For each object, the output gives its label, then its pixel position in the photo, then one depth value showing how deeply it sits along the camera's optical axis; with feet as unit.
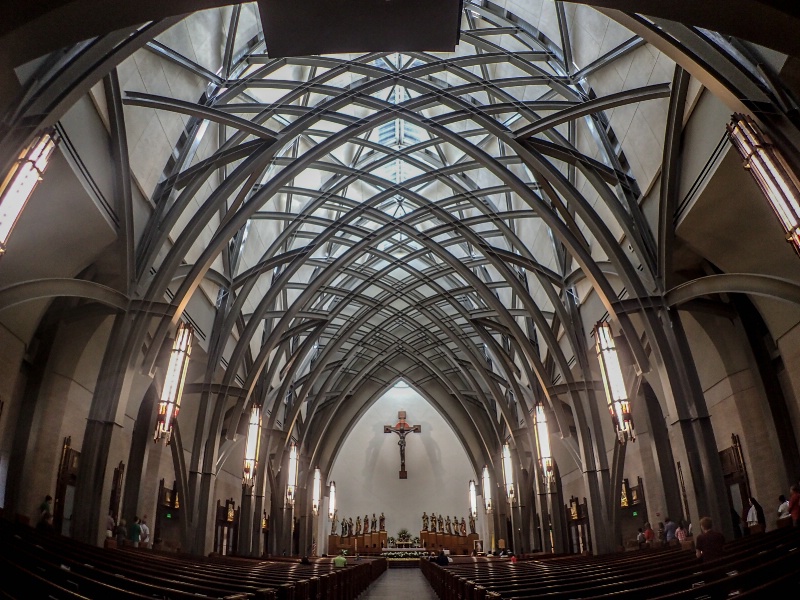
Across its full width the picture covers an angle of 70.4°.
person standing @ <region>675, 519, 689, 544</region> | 48.80
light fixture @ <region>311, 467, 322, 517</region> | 127.95
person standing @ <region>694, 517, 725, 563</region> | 27.66
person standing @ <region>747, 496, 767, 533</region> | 45.37
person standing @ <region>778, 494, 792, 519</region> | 39.22
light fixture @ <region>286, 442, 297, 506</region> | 108.37
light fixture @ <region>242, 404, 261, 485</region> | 75.00
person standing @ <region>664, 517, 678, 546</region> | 51.31
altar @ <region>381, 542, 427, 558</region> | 125.33
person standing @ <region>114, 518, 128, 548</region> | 50.14
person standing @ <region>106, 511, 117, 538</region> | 50.90
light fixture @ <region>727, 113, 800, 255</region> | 27.81
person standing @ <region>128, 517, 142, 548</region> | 55.00
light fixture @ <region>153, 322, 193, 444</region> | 51.72
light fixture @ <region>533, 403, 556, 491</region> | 76.02
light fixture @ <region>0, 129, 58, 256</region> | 27.27
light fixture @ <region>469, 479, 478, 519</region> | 140.87
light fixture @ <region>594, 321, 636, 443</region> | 53.06
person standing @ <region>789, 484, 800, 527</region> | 33.55
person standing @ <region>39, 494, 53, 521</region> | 42.90
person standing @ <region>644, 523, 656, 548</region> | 57.31
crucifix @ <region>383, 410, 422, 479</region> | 150.00
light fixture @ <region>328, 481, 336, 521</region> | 142.51
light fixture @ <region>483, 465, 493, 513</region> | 125.75
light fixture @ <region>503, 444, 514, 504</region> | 104.99
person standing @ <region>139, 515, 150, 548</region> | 58.15
